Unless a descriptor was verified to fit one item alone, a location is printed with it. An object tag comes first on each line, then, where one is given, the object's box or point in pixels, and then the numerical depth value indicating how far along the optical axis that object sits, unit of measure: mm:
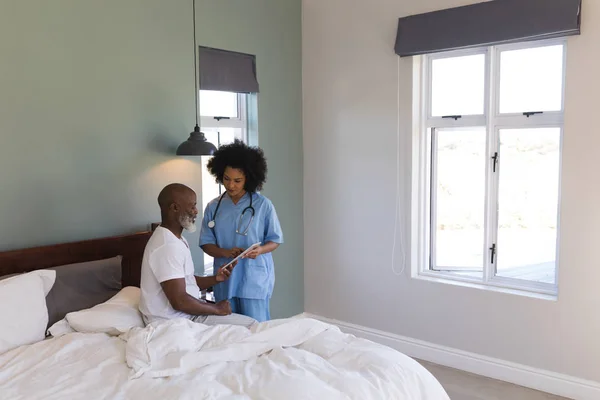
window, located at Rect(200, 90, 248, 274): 3875
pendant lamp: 3271
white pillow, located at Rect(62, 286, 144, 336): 2506
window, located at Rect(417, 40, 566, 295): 3516
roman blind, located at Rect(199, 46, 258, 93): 3709
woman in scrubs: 3072
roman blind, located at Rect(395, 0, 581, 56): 3180
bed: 1942
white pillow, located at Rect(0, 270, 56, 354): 2354
